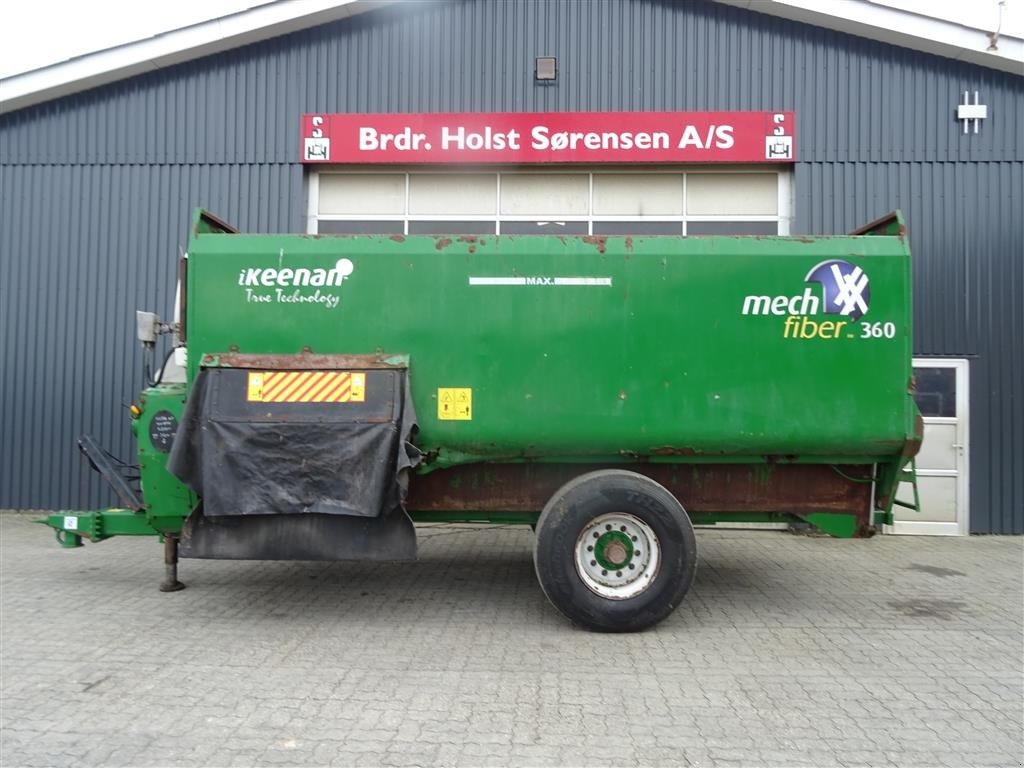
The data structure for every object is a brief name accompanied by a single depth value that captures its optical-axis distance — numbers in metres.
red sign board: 9.79
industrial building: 9.63
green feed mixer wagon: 5.40
